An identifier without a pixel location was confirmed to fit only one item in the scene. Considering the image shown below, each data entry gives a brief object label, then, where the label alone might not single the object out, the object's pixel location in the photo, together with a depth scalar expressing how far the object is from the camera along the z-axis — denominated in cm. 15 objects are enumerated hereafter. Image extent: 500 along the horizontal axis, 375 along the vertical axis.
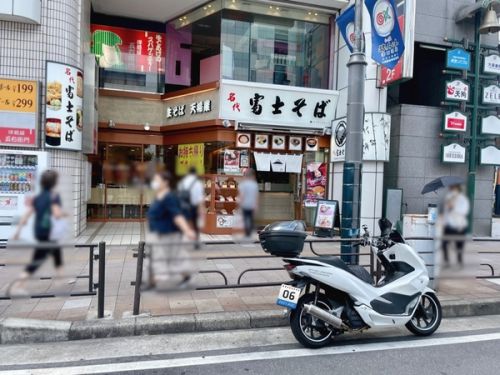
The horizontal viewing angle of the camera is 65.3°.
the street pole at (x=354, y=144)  442
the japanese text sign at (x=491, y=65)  1166
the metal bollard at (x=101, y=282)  457
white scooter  441
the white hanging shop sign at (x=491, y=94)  1173
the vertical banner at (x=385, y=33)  432
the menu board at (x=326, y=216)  1091
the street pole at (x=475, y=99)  1128
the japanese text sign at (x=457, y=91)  1128
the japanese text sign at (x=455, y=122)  1042
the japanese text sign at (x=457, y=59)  1128
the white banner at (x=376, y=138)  1090
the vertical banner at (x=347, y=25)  616
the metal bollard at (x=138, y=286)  358
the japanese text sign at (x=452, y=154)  1036
